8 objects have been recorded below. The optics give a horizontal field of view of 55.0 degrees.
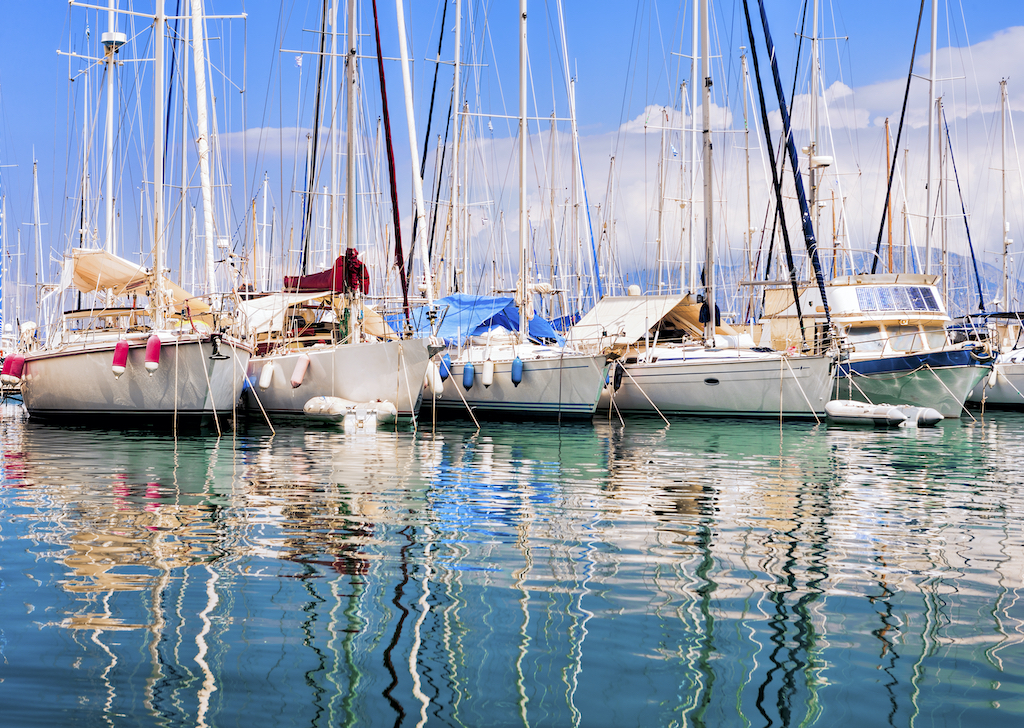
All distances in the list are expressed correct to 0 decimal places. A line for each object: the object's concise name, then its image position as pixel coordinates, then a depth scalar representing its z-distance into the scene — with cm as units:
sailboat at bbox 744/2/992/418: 2388
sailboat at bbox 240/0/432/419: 2056
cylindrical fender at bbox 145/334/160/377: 1836
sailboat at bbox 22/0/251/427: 1903
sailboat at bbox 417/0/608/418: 2277
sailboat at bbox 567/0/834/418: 2270
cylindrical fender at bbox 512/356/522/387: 2273
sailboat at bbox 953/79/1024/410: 2828
